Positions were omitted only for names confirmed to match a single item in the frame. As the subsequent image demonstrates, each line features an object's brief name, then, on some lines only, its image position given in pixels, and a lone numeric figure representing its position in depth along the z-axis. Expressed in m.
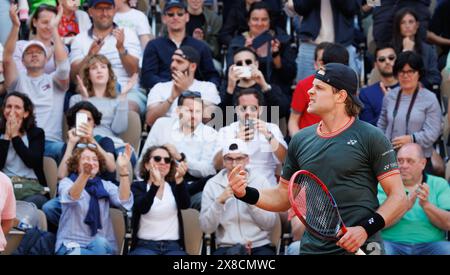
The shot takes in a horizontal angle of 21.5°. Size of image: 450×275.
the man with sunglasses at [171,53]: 11.91
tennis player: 6.88
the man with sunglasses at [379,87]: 11.33
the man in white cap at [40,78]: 11.38
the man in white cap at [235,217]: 9.82
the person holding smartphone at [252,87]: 11.14
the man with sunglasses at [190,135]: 10.73
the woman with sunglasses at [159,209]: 9.88
